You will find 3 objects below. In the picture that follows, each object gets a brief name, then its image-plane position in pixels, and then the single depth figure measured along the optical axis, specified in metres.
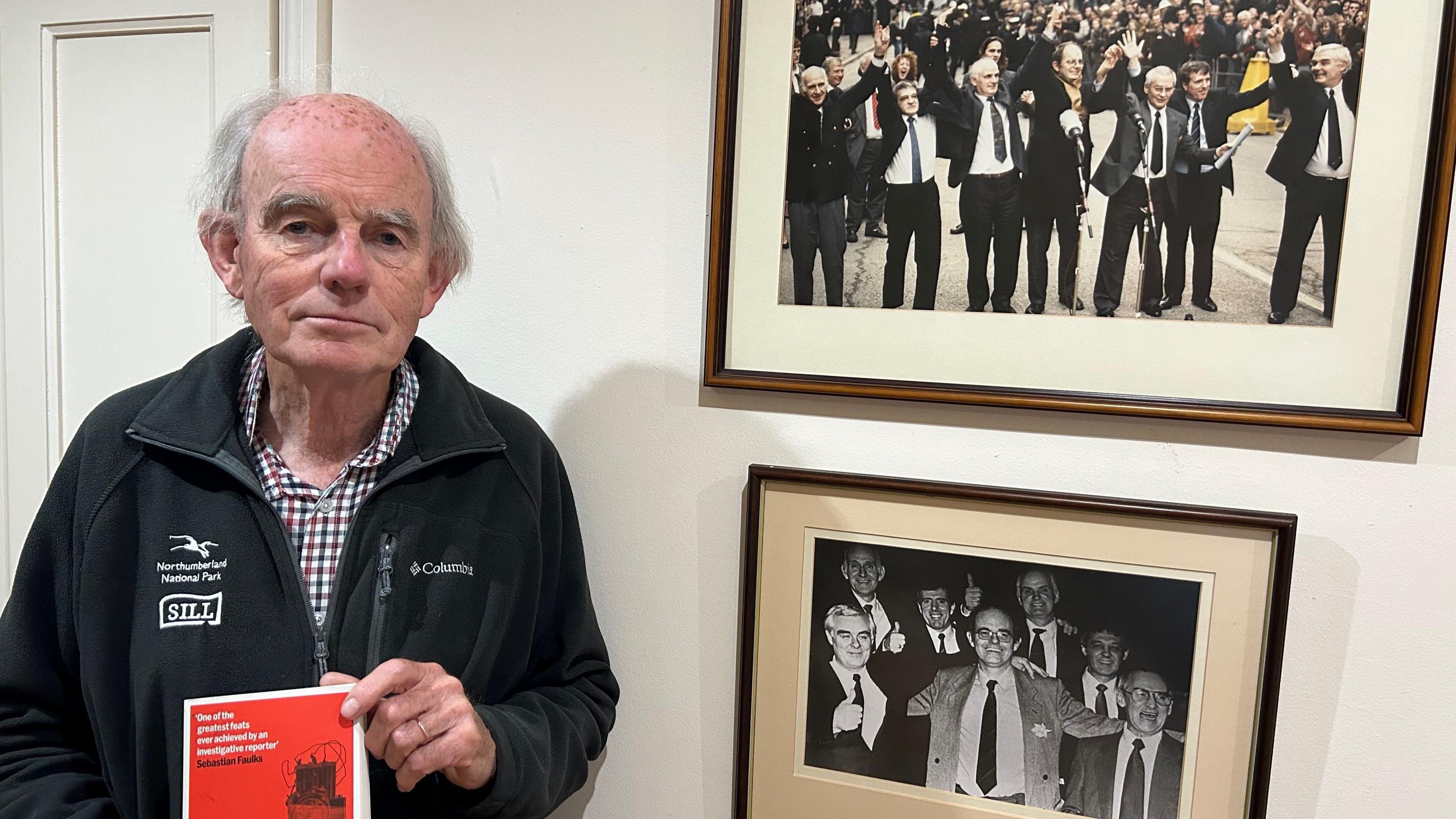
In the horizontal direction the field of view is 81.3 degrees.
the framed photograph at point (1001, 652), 0.90
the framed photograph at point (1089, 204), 0.82
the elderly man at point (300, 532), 0.84
